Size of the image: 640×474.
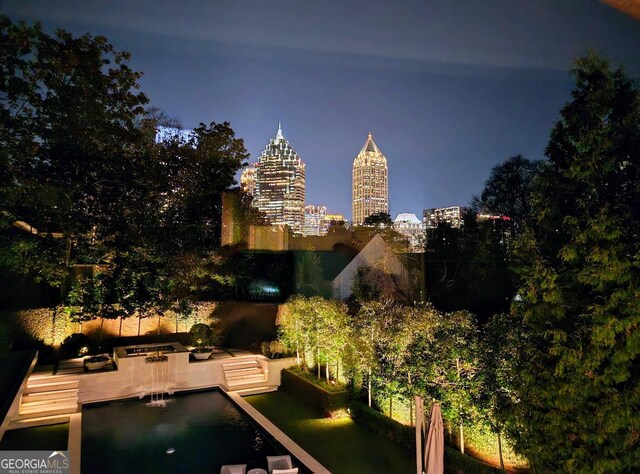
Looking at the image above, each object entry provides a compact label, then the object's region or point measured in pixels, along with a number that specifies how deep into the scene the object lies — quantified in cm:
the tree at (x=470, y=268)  1448
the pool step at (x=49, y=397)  962
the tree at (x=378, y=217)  2369
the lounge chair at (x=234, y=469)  607
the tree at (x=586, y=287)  411
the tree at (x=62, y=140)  866
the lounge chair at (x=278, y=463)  638
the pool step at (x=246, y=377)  1180
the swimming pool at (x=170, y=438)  712
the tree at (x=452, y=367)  668
